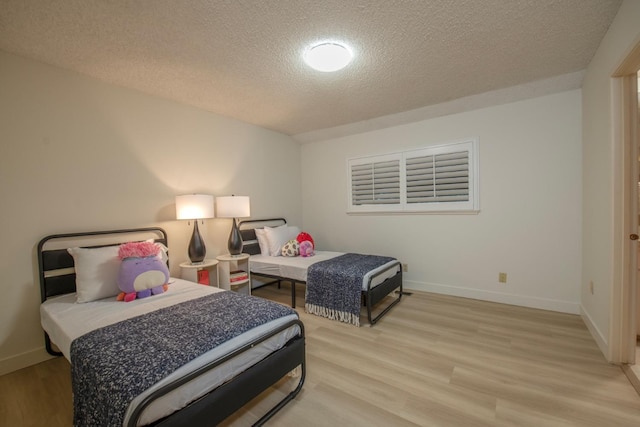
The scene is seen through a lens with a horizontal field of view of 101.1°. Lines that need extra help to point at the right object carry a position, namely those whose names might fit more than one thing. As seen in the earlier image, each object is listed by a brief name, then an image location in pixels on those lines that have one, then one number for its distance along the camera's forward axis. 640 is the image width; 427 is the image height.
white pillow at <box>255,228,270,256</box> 3.83
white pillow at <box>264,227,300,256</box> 3.79
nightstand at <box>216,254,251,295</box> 3.18
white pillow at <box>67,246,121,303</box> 2.11
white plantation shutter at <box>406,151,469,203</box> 3.42
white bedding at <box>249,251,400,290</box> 3.08
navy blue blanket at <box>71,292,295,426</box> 1.11
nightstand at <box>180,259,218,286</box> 2.93
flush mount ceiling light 2.08
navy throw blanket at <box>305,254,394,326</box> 2.75
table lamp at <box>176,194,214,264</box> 2.91
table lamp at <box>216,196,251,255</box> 3.27
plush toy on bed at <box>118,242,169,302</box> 2.11
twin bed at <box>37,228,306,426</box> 1.13
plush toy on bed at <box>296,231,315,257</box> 3.63
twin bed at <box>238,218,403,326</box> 2.77
